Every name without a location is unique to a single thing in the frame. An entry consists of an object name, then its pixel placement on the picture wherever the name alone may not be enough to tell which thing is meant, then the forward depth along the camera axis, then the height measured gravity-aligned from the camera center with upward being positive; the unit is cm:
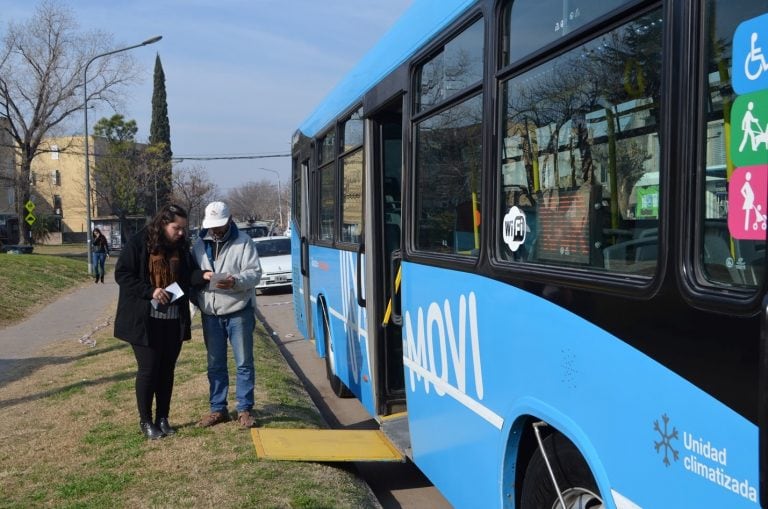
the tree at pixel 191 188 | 6706 +216
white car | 2369 -148
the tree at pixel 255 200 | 10769 +175
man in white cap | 637 -66
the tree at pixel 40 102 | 4619 +648
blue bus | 217 -15
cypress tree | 6881 +832
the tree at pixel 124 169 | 5681 +319
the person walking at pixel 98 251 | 2962 -130
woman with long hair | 617 -60
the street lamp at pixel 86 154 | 3095 +235
